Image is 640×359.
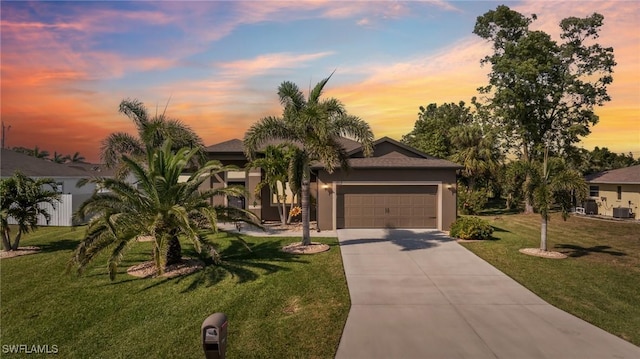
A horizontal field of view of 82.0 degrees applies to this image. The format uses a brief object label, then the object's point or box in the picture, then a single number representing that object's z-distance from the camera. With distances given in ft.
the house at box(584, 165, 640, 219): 88.22
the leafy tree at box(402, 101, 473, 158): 125.59
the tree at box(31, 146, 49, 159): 218.13
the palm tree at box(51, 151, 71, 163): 266.24
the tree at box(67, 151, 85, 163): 291.56
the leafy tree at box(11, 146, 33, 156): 238.93
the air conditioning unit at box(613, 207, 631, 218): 87.45
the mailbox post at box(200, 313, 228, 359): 15.07
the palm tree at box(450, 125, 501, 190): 105.29
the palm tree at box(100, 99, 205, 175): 58.65
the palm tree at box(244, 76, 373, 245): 46.19
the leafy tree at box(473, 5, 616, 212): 103.76
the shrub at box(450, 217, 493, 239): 56.39
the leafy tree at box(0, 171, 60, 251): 44.18
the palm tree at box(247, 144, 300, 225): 64.65
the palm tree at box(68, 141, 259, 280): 33.81
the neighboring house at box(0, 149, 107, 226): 69.46
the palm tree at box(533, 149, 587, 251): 45.37
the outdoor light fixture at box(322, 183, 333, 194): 64.54
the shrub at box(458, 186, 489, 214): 94.32
